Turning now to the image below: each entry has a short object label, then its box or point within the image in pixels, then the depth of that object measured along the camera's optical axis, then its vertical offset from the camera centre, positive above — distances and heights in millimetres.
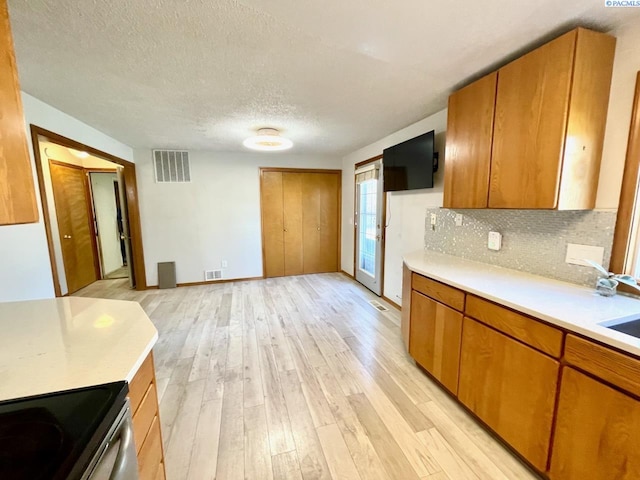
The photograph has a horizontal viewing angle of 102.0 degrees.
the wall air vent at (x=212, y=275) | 4535 -1146
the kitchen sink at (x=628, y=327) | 1116 -528
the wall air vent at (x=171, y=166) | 4094 +698
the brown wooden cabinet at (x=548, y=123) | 1316 +467
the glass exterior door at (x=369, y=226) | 3775 -290
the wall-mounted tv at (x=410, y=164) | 2583 +481
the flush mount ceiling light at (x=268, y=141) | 3008 +800
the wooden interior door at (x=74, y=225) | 3990 -234
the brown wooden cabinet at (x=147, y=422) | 925 -822
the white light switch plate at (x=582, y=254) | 1454 -275
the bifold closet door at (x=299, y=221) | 4754 -230
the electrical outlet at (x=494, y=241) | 1992 -265
